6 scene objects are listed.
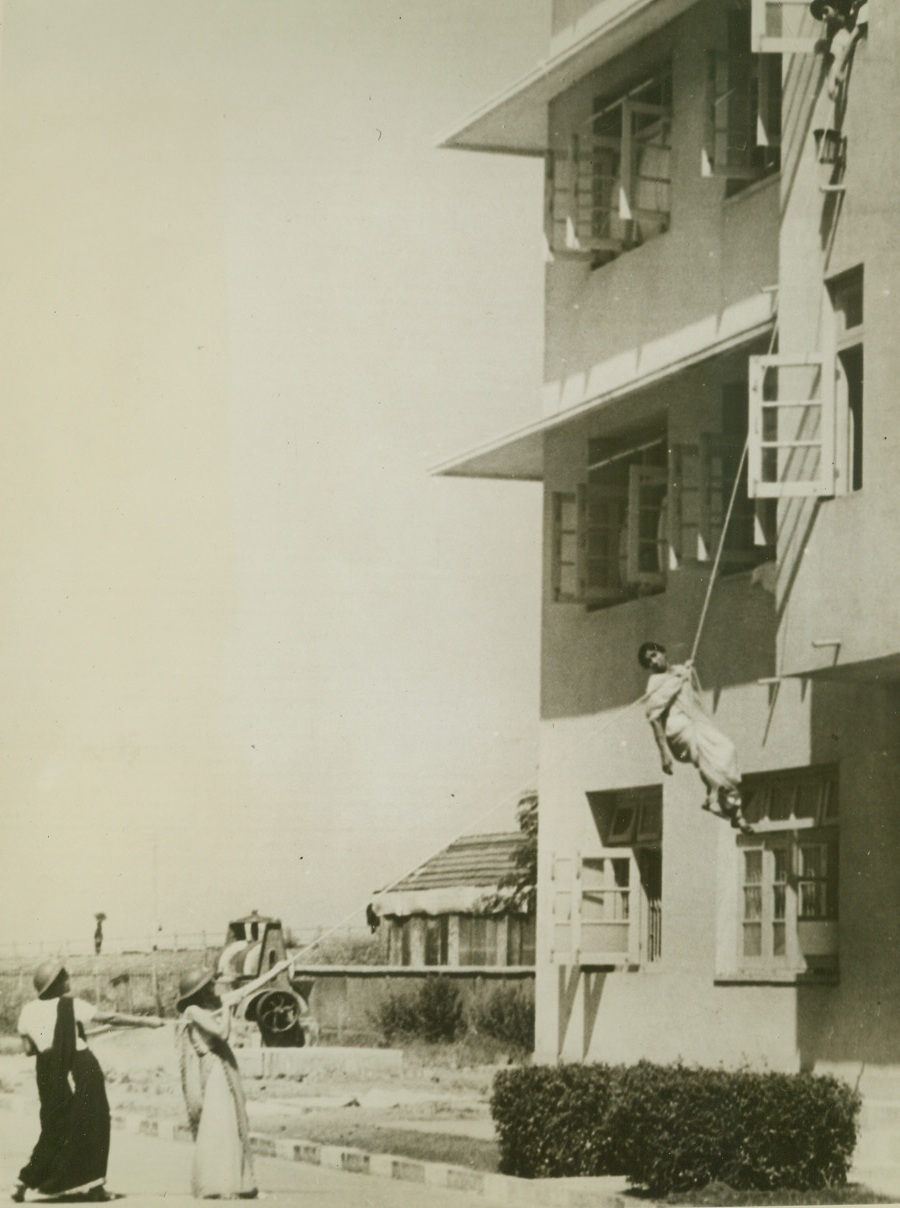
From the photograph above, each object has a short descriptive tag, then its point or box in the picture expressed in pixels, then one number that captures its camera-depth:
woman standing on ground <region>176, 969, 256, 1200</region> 15.72
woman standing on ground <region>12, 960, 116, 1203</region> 15.91
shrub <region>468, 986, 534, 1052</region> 20.91
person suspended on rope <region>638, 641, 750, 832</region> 17.81
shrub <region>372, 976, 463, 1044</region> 20.28
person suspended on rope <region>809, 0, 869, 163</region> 16.39
